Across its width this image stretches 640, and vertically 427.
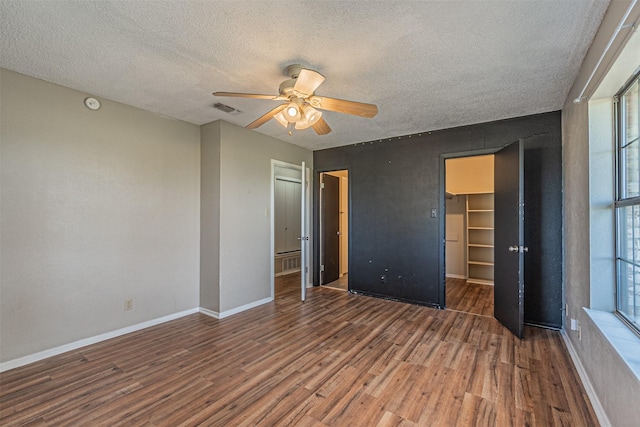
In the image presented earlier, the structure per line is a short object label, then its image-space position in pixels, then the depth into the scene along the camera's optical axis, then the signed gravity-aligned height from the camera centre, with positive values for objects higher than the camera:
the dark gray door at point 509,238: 2.94 -0.25
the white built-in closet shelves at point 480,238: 5.27 -0.42
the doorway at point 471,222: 5.16 -0.12
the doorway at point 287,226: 6.01 -0.24
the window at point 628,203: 1.76 +0.08
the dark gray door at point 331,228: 5.29 -0.24
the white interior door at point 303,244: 4.23 -0.44
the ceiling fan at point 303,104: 2.13 +0.89
